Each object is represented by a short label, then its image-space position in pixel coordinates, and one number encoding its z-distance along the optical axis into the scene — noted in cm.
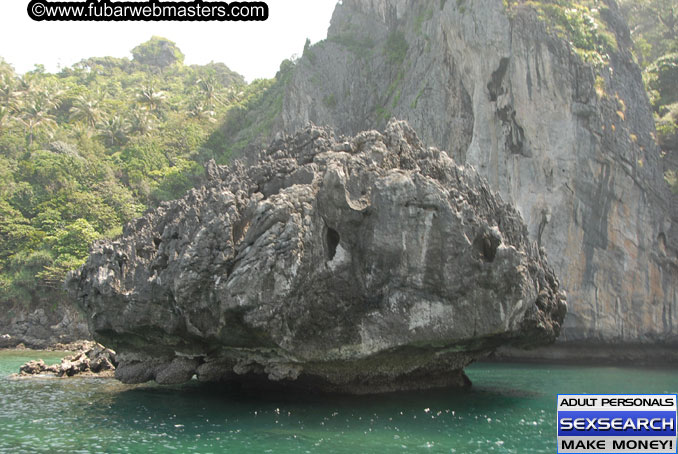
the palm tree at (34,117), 6000
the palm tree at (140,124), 6538
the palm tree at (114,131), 6384
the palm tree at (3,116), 5938
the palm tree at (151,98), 7325
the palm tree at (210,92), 7518
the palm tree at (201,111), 7043
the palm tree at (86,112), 6650
